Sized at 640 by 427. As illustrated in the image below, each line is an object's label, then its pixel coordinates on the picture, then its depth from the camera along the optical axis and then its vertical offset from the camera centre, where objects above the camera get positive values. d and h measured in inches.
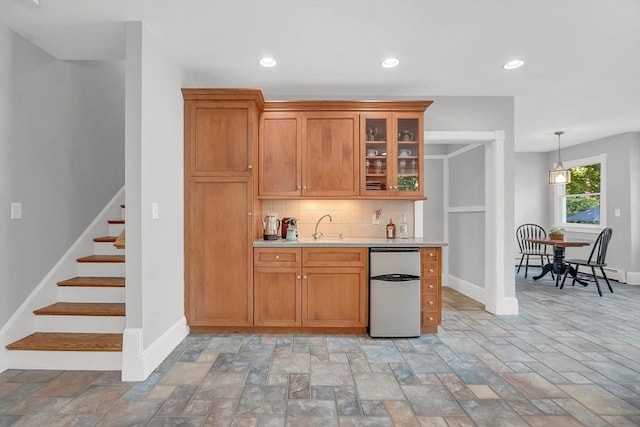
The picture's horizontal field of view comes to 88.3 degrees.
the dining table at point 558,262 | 212.1 -34.8
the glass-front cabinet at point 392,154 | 140.3 +24.4
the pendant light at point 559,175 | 230.5 +25.0
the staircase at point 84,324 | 97.3 -35.7
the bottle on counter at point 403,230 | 150.0 -8.7
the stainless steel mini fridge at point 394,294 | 125.0 -31.4
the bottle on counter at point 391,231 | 150.3 -9.0
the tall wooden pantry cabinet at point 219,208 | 127.0 +1.4
